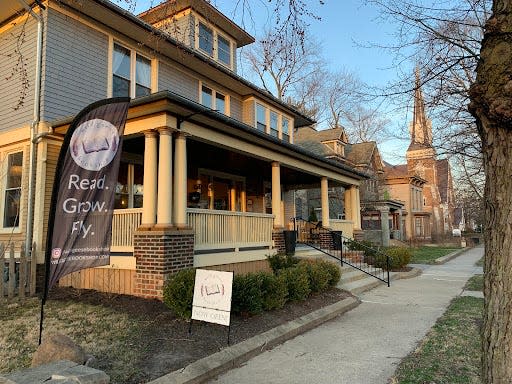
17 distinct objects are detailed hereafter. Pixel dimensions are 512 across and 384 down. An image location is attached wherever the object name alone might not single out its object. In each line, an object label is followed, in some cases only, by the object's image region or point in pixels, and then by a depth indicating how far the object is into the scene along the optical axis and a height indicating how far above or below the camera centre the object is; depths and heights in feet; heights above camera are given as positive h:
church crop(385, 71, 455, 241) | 135.77 +9.80
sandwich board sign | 18.48 -3.16
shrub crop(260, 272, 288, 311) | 23.99 -3.83
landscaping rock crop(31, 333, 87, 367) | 13.76 -4.18
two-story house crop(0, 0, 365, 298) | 26.27 +7.24
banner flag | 16.52 +1.69
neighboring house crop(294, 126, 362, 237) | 85.11 +17.84
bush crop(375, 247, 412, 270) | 46.19 -3.80
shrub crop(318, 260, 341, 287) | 32.09 -3.63
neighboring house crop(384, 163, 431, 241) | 137.90 +10.26
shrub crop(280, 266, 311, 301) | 26.65 -3.74
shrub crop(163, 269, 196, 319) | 20.86 -3.41
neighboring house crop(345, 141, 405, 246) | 97.09 +6.12
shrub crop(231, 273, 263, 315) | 22.12 -3.73
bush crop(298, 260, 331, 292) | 29.44 -3.67
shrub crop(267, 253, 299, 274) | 35.17 -2.98
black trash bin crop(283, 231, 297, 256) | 39.88 -1.30
